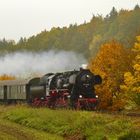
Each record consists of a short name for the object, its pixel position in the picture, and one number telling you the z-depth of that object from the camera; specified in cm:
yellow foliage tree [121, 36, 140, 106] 5016
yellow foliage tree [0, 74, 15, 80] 12509
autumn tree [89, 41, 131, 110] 5559
